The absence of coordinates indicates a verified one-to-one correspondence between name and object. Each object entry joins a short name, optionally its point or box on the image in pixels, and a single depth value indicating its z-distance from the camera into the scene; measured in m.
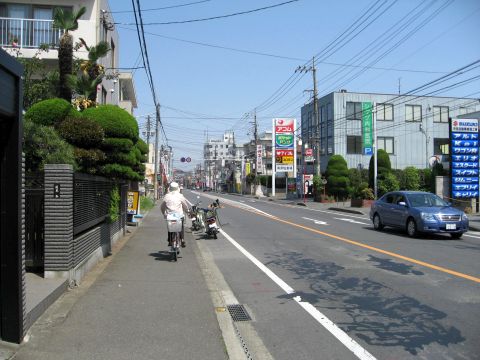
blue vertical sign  27.16
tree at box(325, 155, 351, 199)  47.50
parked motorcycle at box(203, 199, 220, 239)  16.78
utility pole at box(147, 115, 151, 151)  57.66
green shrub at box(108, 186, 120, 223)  12.00
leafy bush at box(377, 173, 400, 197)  37.66
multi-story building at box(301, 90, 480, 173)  56.75
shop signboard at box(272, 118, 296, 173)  65.13
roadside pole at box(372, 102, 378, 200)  35.51
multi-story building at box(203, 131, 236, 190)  148.73
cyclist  11.51
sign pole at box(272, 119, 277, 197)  66.62
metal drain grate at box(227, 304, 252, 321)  6.82
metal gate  8.05
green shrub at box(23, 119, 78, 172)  9.41
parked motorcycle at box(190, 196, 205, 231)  19.00
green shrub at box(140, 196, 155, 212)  30.70
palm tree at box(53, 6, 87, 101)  14.66
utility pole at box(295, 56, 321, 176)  45.97
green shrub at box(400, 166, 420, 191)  39.78
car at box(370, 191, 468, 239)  16.30
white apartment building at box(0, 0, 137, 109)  20.38
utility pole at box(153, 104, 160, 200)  39.92
